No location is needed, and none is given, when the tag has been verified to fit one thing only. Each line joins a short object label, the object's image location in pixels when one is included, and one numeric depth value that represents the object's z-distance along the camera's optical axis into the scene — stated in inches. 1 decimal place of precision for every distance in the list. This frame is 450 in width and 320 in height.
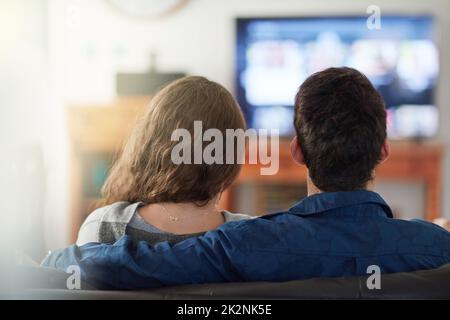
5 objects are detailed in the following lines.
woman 104.7
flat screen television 266.4
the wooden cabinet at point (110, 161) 256.9
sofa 92.8
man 96.8
